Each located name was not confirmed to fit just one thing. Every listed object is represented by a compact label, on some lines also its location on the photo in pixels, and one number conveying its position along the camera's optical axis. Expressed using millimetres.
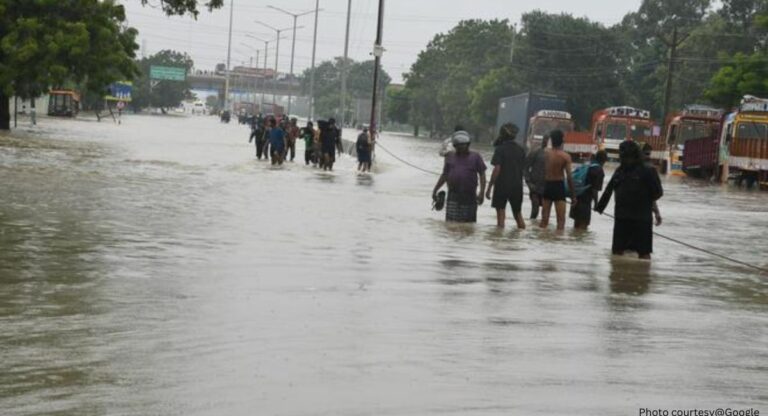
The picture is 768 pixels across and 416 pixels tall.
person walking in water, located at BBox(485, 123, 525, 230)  18906
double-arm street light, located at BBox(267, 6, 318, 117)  110062
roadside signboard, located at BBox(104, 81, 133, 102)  134125
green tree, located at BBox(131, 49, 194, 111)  171625
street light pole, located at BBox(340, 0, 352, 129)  62906
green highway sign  180125
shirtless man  19094
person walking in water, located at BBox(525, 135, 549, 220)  19859
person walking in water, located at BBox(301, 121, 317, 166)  40906
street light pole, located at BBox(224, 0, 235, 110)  164812
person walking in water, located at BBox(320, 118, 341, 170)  38062
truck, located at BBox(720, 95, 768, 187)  44344
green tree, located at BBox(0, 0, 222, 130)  53375
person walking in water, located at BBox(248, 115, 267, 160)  43656
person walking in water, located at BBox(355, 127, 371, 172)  37906
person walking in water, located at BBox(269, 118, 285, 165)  39844
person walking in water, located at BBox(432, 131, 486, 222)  18938
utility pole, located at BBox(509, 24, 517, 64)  110962
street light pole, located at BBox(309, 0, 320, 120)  86450
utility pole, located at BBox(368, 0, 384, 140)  45875
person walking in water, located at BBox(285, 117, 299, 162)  43053
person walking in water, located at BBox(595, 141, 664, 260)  15148
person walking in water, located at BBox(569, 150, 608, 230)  20031
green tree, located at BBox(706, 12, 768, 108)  68875
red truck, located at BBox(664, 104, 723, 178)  53469
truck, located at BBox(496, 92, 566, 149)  67062
